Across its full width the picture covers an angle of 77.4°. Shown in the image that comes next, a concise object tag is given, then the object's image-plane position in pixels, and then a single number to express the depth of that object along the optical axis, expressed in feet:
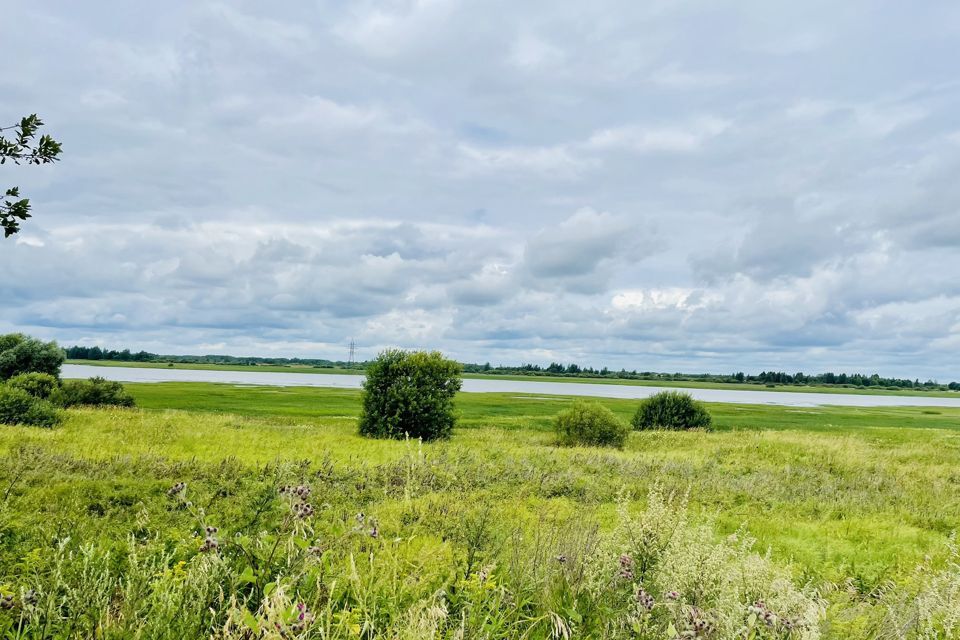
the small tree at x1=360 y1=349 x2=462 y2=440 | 77.36
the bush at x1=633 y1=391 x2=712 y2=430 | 112.68
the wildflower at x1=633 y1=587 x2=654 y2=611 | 12.21
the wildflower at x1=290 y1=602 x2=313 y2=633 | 8.79
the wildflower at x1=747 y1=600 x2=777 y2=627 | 11.09
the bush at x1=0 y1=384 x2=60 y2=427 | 66.85
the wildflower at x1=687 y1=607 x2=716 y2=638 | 10.84
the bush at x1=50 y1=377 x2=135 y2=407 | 92.48
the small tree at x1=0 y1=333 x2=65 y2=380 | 105.50
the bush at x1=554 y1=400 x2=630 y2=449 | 83.20
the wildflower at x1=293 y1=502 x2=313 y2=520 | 11.53
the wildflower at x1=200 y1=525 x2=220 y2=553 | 10.96
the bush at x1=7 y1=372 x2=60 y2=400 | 85.35
